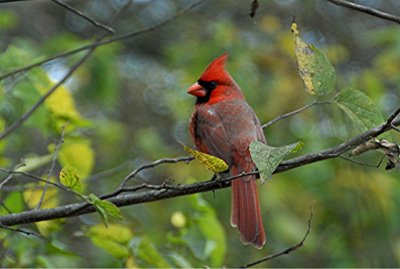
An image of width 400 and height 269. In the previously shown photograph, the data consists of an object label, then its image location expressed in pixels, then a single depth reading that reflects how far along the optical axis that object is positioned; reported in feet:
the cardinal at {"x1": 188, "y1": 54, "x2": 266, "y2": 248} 21.03
